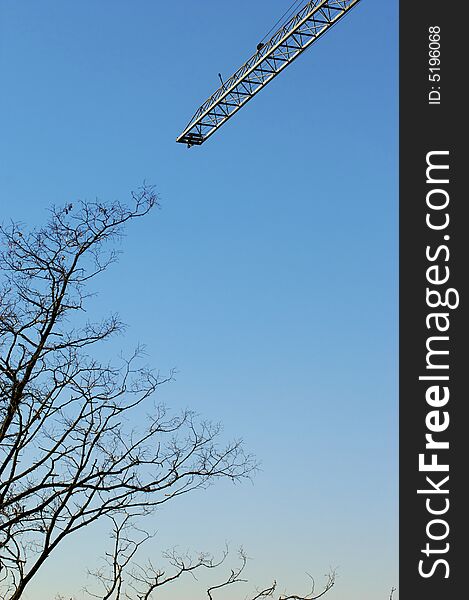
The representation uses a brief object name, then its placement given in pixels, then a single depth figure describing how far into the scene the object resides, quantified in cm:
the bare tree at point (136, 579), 1547
